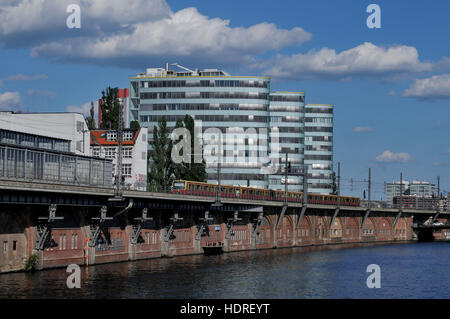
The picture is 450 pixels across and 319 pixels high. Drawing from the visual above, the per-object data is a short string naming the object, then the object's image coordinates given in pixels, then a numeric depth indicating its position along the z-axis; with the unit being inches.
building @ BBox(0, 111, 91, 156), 4352.9
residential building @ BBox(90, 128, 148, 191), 5226.4
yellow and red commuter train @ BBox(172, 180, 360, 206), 4749.0
